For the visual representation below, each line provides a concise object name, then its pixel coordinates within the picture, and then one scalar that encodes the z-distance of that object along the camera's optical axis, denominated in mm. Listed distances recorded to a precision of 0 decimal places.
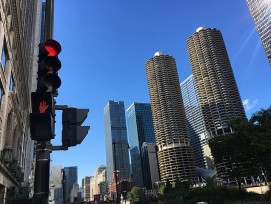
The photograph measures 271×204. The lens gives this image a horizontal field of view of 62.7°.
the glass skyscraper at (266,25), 141304
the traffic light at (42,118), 2990
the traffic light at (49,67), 3156
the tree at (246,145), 30379
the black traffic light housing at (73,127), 3442
